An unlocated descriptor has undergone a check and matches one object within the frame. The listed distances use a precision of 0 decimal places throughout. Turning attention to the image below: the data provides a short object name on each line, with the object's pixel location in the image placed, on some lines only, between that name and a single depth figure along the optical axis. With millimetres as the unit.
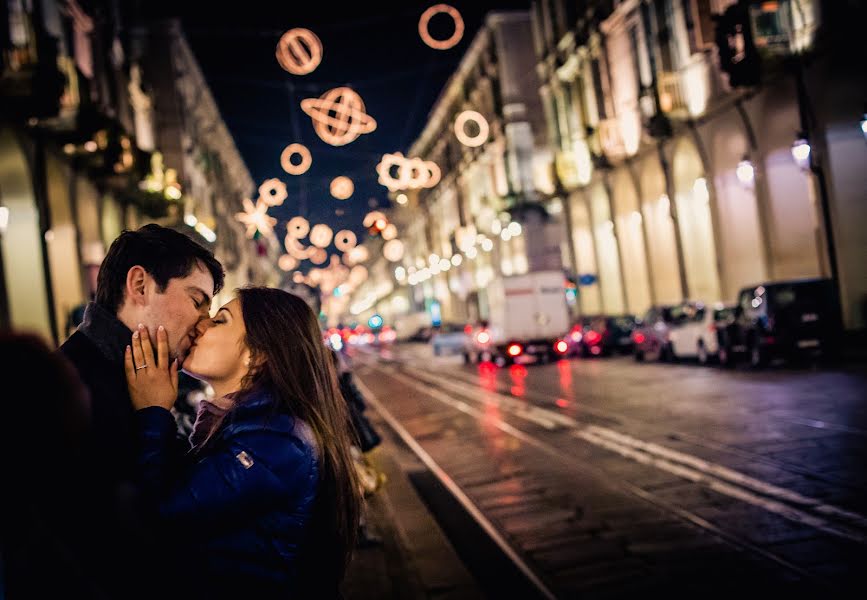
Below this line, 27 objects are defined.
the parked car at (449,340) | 49750
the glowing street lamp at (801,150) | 22422
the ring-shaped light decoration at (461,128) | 32875
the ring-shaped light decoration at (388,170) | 25886
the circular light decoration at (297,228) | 32375
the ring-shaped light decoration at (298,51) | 15195
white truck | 34750
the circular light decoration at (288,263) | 47669
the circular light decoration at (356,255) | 41906
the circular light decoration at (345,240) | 39106
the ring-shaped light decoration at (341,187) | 24719
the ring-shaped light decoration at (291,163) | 22375
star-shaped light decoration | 27844
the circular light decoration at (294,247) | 33500
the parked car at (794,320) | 22344
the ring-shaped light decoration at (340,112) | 16766
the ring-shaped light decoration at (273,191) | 25231
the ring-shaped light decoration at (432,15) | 17895
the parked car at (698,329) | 25000
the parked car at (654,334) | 28712
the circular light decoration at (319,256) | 45031
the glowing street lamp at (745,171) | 26453
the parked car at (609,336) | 35688
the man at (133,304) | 2326
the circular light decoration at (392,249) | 41250
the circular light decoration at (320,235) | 28000
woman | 2293
